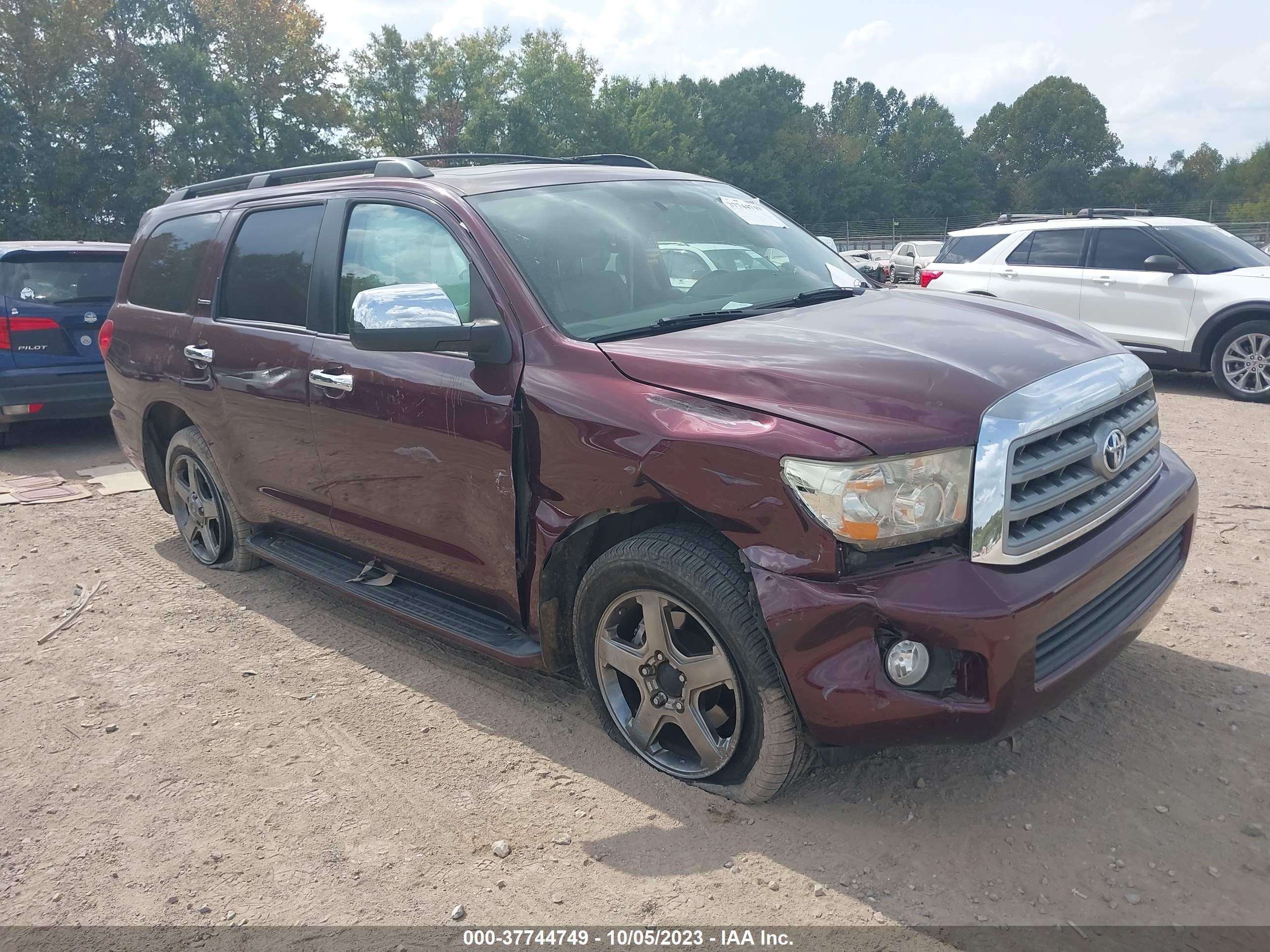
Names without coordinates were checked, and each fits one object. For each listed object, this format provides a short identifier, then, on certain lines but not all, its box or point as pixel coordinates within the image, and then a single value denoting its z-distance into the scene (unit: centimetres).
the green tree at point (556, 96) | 6066
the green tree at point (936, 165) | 8631
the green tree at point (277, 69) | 4662
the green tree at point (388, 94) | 5700
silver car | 2712
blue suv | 800
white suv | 908
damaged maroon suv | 252
